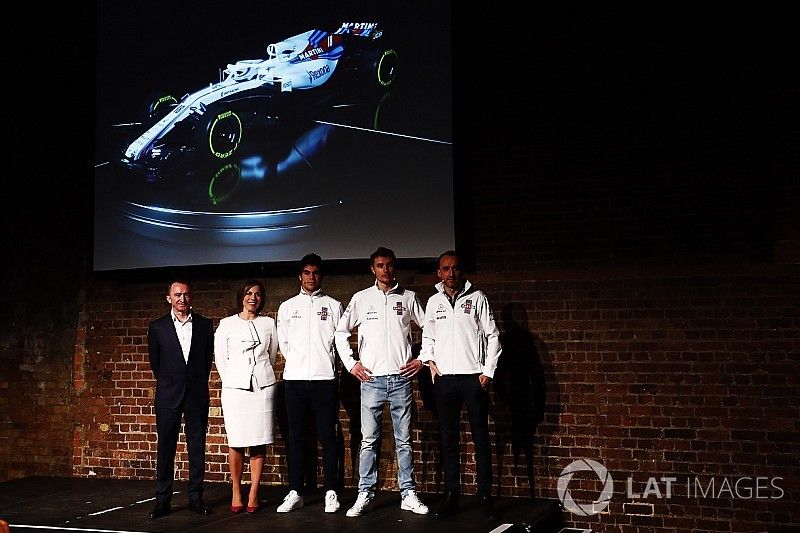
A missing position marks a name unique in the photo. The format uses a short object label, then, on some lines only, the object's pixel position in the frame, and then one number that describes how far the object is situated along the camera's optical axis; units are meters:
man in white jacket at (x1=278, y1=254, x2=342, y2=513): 5.26
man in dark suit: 5.31
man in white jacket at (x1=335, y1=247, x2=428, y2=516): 5.19
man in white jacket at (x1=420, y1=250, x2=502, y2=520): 5.04
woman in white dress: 5.30
